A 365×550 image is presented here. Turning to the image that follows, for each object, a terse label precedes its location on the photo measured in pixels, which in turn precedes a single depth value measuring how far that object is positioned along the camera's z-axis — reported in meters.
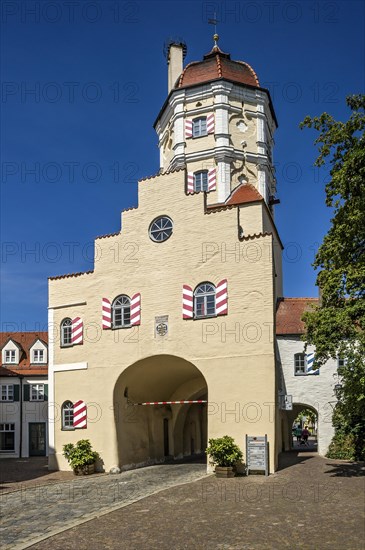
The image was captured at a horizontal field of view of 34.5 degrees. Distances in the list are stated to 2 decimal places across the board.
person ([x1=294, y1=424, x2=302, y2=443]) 58.21
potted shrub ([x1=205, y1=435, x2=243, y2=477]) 20.88
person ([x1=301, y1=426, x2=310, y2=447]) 43.97
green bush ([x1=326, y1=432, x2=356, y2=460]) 25.09
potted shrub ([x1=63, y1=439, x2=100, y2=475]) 23.77
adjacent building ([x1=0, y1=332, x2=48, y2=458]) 38.97
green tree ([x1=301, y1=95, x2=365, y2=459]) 17.72
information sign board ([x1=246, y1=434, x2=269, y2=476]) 20.89
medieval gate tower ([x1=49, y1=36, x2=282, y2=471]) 22.30
